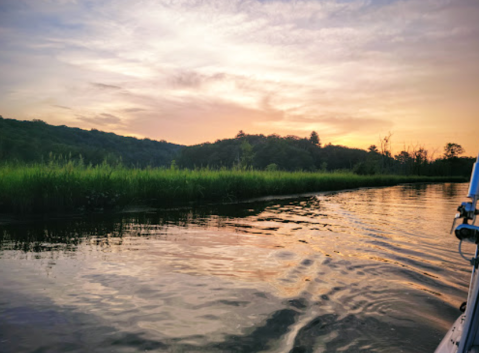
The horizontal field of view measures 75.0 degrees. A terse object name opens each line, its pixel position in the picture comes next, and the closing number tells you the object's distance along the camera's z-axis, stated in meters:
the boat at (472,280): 1.57
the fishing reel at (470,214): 1.56
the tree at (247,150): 54.56
